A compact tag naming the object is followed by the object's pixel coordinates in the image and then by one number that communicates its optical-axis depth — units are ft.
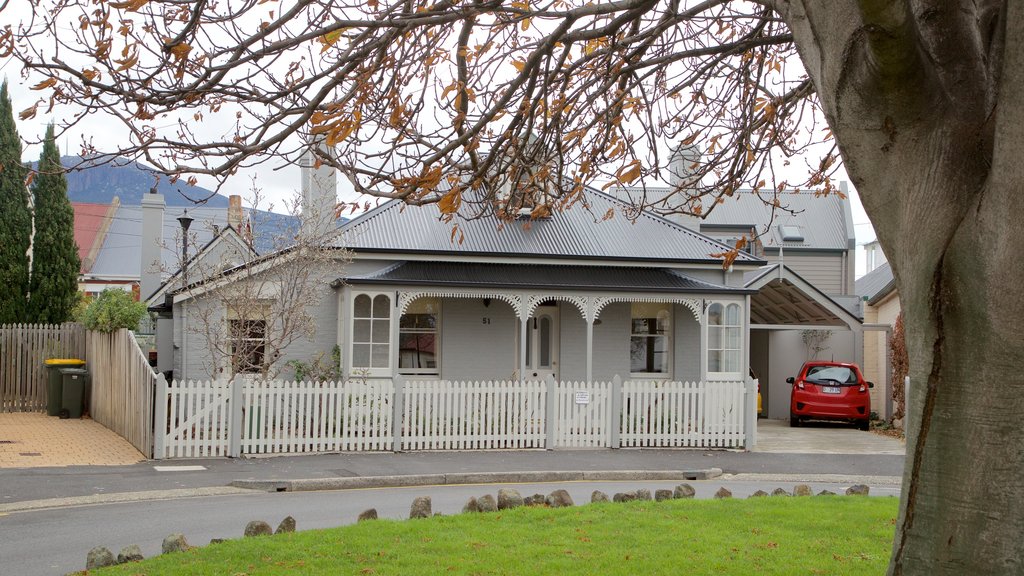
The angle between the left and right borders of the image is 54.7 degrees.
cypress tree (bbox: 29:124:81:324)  89.30
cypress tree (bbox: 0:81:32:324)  87.04
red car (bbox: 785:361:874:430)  78.59
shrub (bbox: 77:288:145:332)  65.87
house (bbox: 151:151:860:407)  68.08
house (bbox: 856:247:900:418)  82.48
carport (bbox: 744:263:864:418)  80.18
